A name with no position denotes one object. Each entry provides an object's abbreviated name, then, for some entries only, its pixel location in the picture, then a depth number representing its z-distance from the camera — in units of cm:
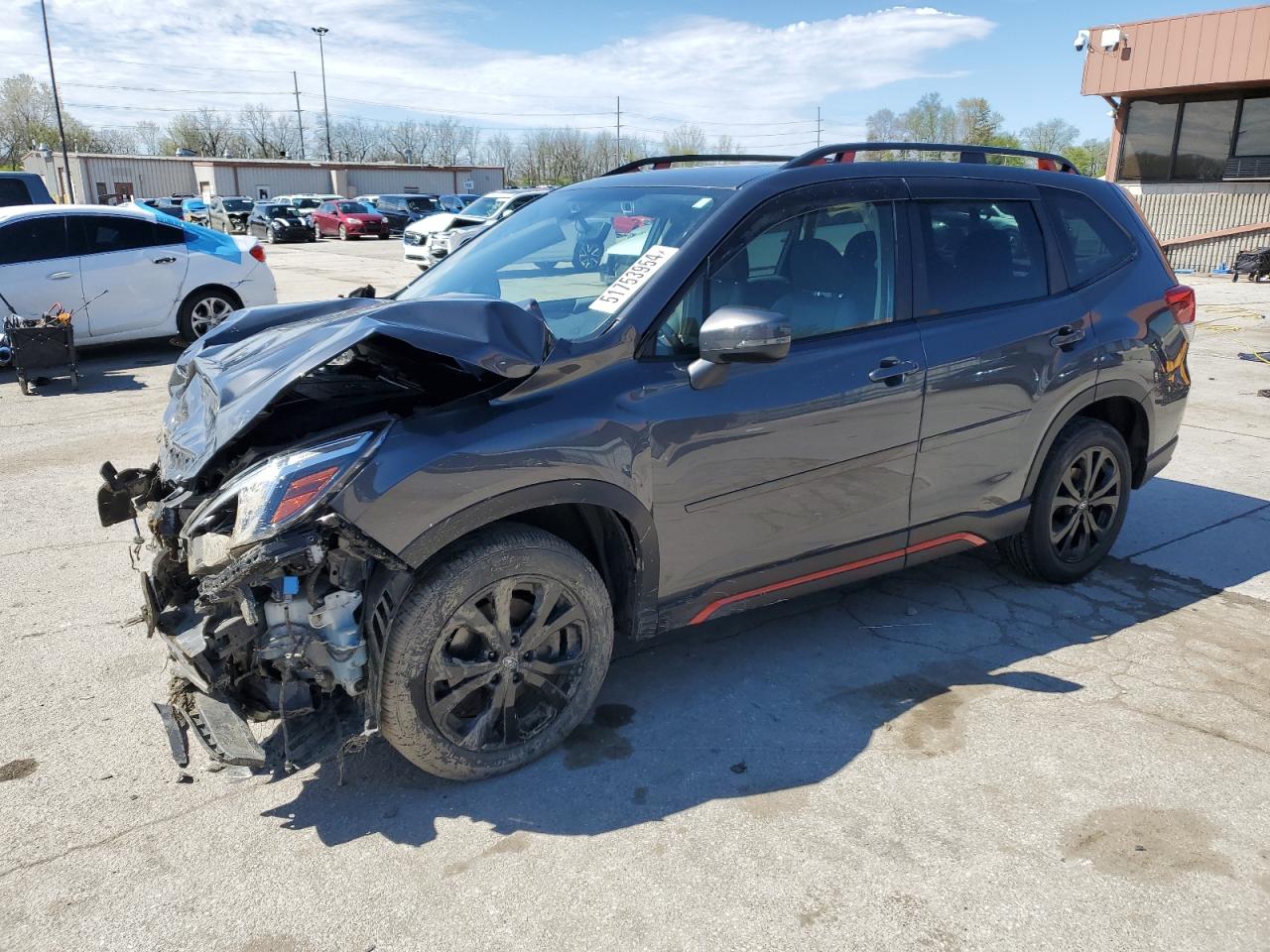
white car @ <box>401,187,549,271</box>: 2117
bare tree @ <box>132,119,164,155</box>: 10971
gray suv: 276
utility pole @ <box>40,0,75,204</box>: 4728
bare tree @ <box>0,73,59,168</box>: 9169
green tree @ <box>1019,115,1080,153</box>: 7906
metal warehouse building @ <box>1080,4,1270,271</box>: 2092
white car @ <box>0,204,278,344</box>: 959
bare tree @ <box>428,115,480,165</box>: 11288
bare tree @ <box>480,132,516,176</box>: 10506
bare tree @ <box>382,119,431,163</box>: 11506
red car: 3741
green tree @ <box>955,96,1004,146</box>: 6456
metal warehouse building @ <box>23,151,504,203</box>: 6272
